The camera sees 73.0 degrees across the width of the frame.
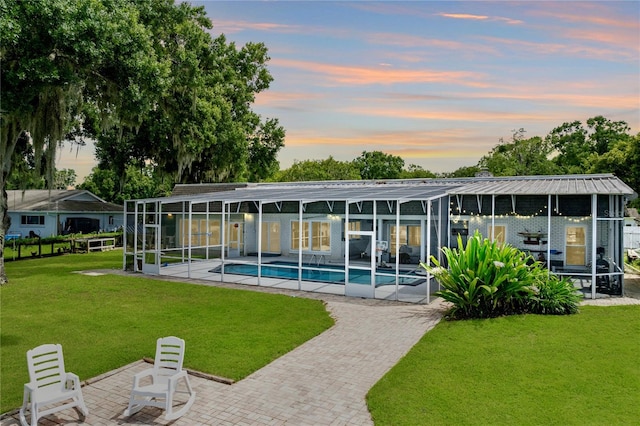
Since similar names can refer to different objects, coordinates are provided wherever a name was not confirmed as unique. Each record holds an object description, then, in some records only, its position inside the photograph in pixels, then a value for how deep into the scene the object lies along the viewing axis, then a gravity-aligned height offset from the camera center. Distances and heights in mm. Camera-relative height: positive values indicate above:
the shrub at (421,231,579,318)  9977 -1901
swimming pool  15936 -2857
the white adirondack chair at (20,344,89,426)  5164 -2366
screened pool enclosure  14289 -1072
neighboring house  32875 -770
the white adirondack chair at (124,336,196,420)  5488 -2415
